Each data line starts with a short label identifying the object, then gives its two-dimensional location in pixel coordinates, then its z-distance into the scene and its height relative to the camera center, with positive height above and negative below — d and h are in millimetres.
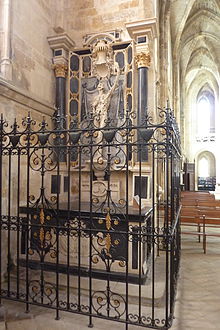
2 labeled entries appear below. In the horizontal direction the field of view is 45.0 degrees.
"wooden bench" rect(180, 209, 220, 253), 5293 -925
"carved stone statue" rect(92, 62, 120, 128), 5012 +1343
